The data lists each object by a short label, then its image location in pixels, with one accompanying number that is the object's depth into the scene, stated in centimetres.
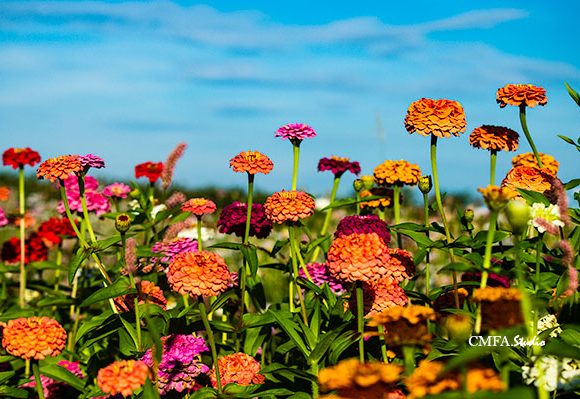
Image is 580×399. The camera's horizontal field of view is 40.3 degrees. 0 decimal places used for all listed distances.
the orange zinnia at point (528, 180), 273
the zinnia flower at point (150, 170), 368
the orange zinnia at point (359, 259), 195
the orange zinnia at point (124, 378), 165
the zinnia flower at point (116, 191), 363
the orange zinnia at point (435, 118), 254
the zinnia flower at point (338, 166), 332
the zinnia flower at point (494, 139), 277
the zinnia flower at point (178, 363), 226
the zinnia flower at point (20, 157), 366
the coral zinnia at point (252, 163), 246
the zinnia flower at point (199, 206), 270
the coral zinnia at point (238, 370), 231
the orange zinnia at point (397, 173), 297
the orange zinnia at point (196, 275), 206
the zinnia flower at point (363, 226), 260
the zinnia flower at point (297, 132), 267
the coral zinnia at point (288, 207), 234
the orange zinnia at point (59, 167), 245
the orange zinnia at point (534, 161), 293
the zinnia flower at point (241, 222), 281
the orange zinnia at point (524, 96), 274
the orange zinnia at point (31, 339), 220
